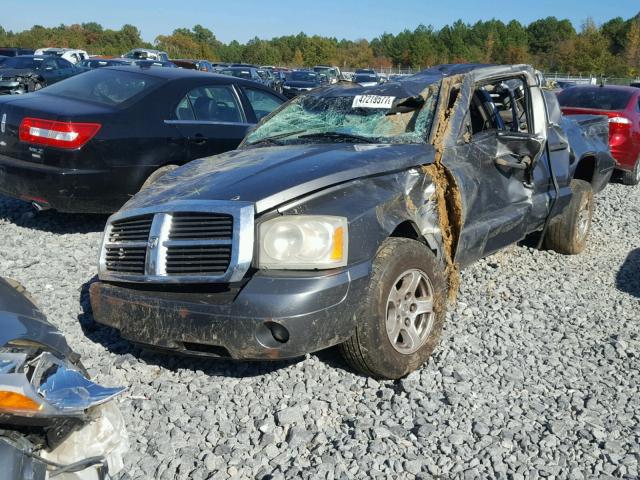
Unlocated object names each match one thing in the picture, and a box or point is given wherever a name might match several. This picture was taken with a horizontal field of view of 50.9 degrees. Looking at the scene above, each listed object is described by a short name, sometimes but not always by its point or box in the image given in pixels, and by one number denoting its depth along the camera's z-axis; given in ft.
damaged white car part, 6.14
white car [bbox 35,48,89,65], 95.14
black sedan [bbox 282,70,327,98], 79.92
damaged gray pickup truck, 10.51
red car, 32.81
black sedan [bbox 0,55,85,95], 59.06
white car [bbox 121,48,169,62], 112.06
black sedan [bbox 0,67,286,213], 18.71
